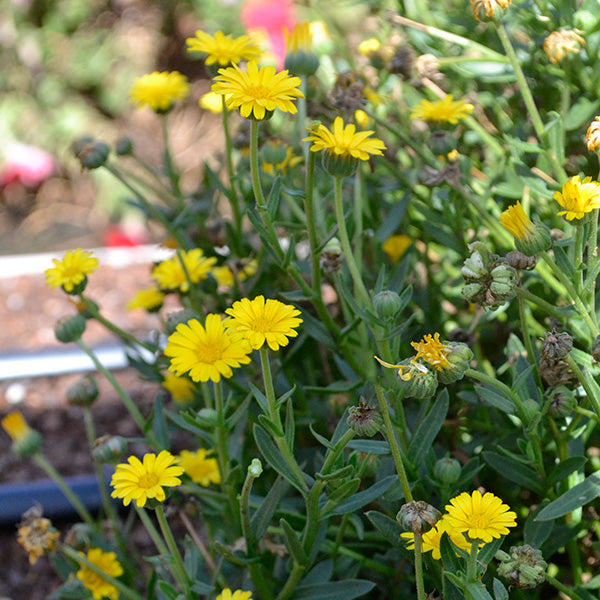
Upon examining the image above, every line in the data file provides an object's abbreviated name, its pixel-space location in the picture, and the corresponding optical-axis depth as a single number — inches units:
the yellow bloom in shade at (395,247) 34.6
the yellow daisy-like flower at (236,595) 26.9
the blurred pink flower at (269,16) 95.7
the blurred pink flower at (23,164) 102.0
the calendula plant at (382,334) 26.3
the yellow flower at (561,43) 29.9
